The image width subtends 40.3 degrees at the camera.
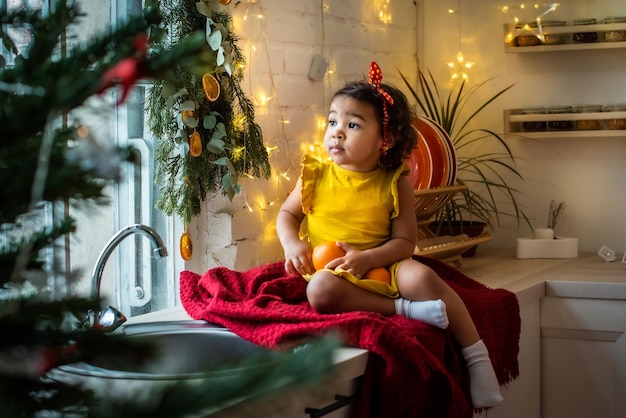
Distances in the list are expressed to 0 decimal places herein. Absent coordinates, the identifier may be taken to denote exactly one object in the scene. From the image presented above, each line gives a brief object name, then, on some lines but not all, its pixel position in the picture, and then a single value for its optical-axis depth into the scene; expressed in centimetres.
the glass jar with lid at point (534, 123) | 279
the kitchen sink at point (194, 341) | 165
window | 192
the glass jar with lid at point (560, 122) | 276
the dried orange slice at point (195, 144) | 189
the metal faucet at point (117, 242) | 152
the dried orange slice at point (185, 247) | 197
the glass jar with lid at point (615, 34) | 268
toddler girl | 168
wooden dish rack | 229
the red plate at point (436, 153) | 240
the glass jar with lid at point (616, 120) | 269
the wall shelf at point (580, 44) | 268
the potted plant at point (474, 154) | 293
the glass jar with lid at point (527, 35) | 279
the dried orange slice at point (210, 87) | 187
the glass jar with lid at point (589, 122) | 272
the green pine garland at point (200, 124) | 189
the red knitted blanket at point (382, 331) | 146
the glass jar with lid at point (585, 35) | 270
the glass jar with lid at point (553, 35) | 275
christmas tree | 35
